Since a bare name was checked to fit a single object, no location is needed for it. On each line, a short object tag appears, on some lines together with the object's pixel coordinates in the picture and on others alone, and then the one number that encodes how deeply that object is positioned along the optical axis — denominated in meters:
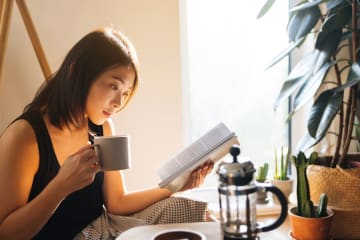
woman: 1.14
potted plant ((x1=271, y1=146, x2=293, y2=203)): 1.85
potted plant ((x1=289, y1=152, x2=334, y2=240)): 1.39
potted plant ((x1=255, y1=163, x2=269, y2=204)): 1.84
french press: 0.93
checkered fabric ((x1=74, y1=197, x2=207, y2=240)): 1.35
